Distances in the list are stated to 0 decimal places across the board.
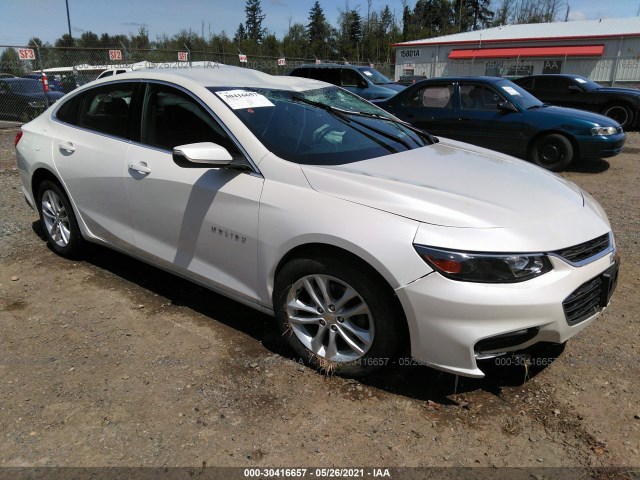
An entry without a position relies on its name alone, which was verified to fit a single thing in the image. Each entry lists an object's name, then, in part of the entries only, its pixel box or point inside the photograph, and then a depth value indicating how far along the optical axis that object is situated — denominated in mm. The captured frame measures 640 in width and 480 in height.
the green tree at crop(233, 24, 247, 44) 79812
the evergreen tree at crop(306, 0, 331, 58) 67294
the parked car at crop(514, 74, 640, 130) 12125
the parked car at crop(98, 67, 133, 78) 15219
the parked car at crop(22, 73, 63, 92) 15292
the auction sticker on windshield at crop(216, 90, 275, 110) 3162
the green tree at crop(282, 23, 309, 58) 61656
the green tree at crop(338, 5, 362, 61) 63594
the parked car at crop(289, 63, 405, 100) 13628
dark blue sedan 7816
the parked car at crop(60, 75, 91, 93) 17530
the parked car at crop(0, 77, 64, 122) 13578
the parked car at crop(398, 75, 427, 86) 23903
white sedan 2330
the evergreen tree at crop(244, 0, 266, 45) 87000
